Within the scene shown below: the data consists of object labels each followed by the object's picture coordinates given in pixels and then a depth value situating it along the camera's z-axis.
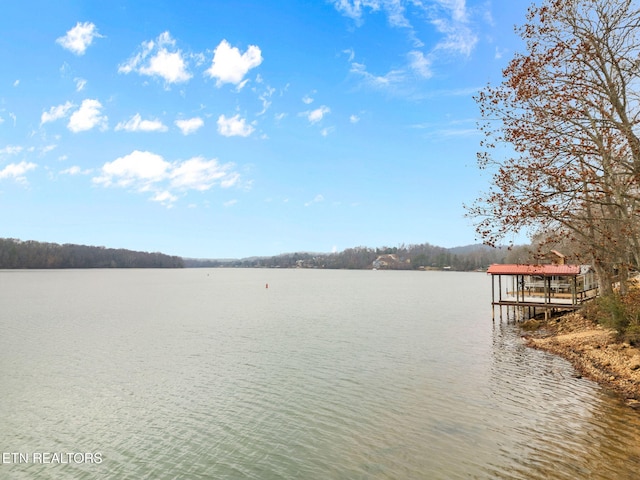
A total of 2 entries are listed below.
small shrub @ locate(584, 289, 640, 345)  17.34
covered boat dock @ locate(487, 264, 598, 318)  29.73
